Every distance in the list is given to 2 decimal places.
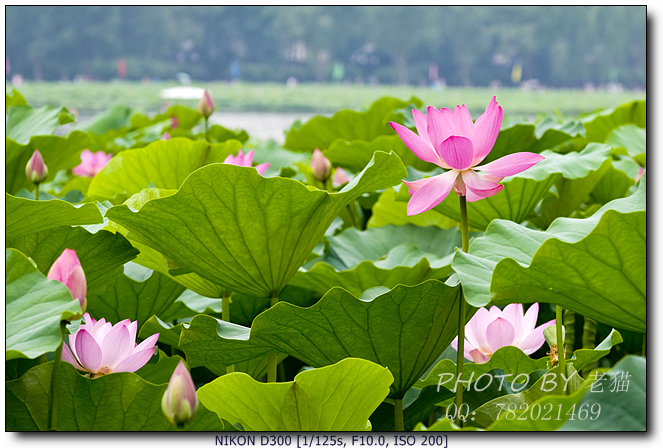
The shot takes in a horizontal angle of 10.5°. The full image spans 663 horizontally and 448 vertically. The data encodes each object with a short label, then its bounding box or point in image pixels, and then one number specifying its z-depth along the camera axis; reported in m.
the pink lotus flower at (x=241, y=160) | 6.67
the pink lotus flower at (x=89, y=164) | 8.44
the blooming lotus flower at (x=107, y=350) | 6.21
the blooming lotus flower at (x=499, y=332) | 6.43
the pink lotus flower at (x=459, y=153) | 6.20
